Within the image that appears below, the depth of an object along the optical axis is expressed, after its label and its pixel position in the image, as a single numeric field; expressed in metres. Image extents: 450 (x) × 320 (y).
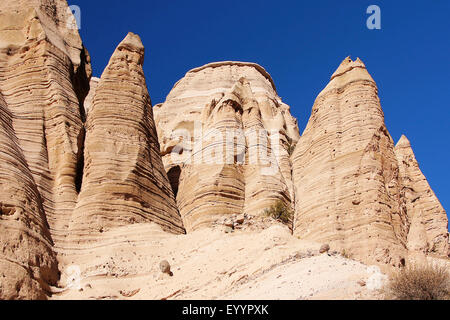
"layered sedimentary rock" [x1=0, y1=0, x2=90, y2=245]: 25.75
